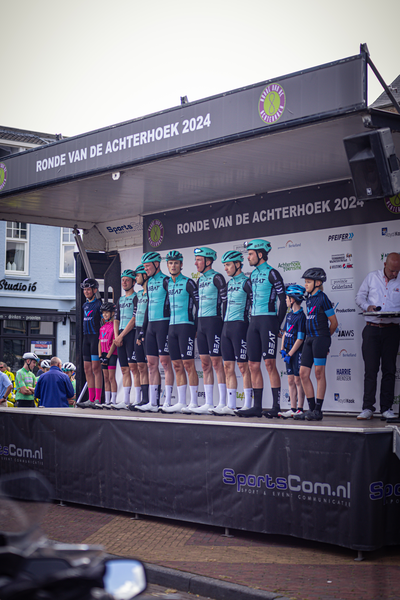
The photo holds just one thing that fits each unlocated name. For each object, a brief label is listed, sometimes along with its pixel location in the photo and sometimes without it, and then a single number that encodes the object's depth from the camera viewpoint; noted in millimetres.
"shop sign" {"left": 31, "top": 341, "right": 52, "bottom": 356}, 29188
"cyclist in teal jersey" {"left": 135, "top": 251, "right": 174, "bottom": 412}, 10938
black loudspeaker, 5953
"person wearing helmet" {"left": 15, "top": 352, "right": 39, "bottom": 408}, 13906
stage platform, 6676
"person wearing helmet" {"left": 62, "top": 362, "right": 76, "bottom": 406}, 15448
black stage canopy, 6602
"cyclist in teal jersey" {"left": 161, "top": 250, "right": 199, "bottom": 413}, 10625
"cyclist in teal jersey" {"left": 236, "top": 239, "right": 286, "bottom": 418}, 9453
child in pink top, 11992
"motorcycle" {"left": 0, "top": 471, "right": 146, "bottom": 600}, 2584
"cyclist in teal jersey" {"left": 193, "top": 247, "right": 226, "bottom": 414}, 10273
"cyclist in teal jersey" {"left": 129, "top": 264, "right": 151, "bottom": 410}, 11383
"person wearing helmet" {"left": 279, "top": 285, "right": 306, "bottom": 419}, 9195
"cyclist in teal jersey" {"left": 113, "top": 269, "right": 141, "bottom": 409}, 11648
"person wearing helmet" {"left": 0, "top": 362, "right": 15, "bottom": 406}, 15452
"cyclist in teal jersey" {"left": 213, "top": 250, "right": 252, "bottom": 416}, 9875
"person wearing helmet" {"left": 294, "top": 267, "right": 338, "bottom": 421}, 8773
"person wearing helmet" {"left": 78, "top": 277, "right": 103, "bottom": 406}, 12336
